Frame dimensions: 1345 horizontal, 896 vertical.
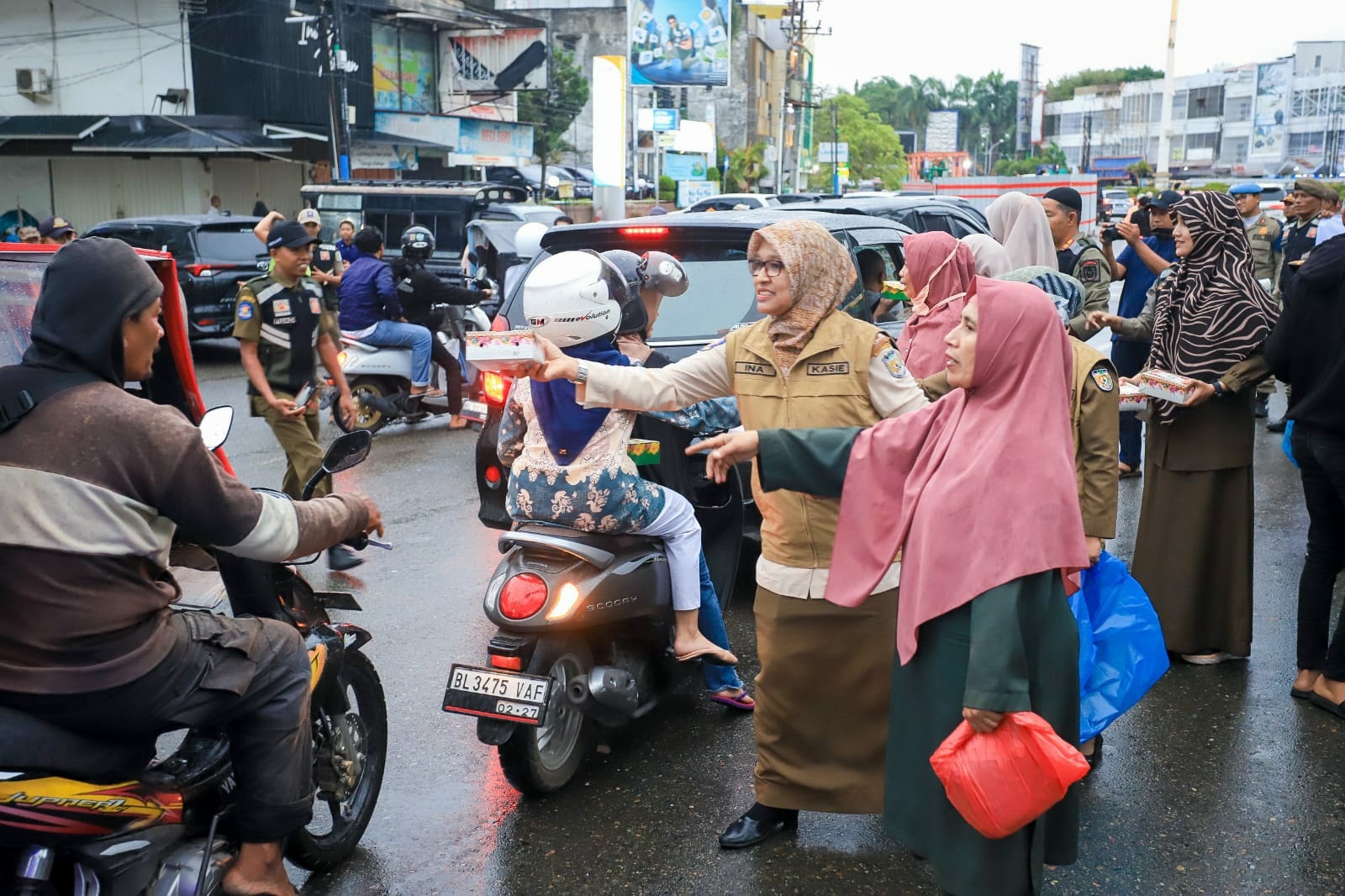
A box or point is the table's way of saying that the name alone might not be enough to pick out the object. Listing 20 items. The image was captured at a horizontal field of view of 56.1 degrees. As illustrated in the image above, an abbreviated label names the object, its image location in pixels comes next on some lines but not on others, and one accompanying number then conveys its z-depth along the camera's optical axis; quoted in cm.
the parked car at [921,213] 1058
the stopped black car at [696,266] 621
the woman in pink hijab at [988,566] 300
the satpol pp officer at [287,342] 684
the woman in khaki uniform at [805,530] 380
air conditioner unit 2981
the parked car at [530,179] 3157
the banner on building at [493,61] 3816
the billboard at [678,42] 5566
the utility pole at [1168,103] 5241
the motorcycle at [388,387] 1085
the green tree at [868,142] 10000
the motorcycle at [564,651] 393
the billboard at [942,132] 14050
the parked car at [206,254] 1520
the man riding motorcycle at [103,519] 261
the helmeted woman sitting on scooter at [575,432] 402
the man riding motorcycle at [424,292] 1105
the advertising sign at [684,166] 5369
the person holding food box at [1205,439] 531
